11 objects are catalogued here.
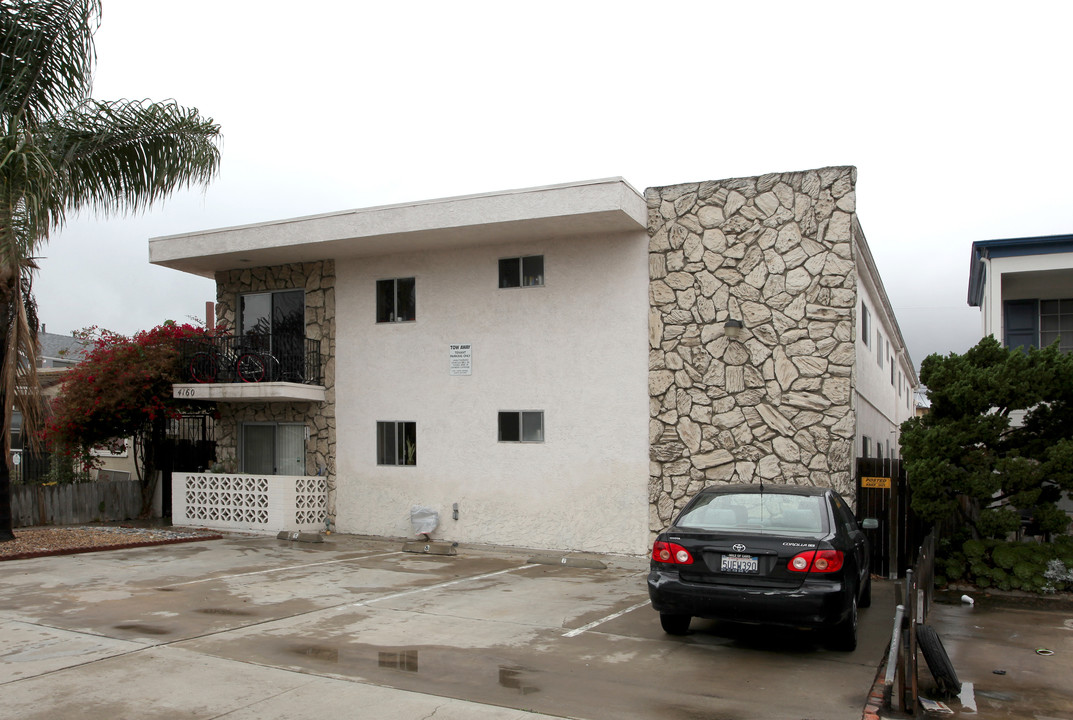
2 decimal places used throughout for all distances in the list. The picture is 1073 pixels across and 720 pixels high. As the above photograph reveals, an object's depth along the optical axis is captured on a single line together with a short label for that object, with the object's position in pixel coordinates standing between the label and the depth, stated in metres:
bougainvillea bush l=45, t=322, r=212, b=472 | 17.34
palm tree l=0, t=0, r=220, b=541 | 12.30
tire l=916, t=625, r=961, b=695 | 6.29
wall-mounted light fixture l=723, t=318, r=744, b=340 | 13.40
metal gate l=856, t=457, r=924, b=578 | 12.19
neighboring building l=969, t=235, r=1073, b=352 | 13.44
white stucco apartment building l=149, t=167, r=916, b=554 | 13.20
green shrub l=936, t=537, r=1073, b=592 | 10.43
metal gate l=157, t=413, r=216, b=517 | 19.45
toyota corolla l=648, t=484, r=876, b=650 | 7.15
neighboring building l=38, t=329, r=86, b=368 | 35.16
